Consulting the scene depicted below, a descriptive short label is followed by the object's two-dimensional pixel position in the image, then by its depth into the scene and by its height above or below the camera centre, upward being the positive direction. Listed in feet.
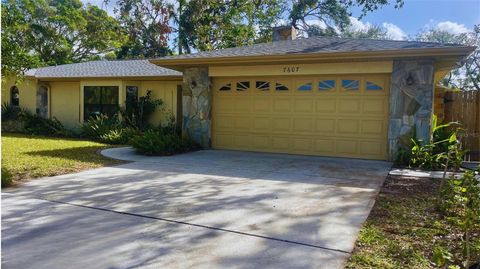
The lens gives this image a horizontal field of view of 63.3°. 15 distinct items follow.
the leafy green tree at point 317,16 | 88.43 +24.04
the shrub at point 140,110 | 48.93 +0.66
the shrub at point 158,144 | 33.81 -2.54
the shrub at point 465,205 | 11.39 -2.96
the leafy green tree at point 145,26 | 92.38 +21.87
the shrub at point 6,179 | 20.59 -3.52
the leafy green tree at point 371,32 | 108.99 +24.80
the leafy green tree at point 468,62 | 96.73 +15.37
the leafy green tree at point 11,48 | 30.60 +5.15
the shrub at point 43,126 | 51.62 -1.72
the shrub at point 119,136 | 43.73 -2.42
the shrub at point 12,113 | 54.90 +0.02
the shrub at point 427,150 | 28.37 -2.35
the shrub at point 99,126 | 46.98 -1.40
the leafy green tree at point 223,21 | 83.35 +20.99
